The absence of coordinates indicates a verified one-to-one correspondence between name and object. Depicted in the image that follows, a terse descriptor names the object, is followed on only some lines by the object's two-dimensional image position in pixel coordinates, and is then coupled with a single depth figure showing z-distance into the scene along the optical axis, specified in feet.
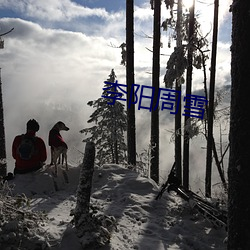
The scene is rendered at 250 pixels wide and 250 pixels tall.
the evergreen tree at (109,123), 84.79
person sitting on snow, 30.22
